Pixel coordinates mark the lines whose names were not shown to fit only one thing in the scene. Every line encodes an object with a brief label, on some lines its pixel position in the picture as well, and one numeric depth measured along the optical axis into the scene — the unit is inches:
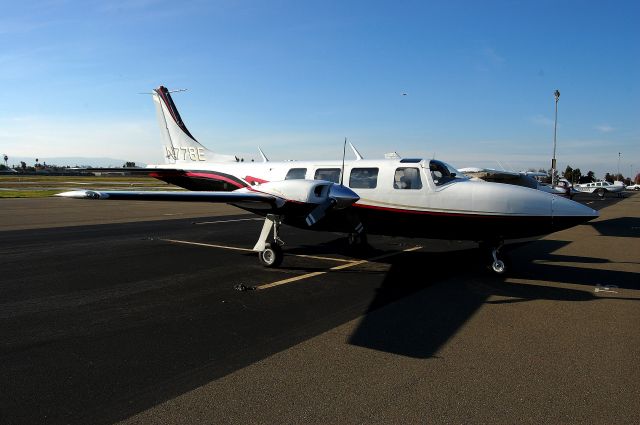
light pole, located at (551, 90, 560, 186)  1596.7
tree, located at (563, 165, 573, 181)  5447.8
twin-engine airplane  355.9
